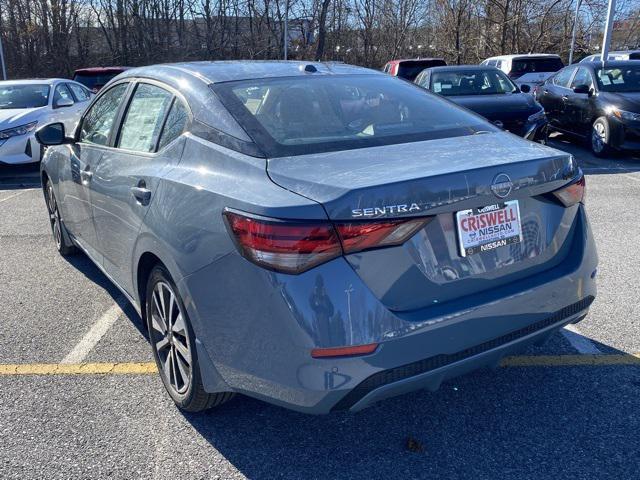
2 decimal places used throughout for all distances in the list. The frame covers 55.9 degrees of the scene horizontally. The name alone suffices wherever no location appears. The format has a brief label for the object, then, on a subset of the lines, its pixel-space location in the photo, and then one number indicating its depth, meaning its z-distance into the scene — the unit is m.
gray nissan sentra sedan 2.12
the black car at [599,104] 9.69
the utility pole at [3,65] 22.61
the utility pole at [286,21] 26.07
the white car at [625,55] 16.83
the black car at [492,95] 9.43
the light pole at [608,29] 15.34
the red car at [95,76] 15.25
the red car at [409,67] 15.56
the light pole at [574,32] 26.25
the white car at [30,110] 9.77
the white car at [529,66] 16.75
